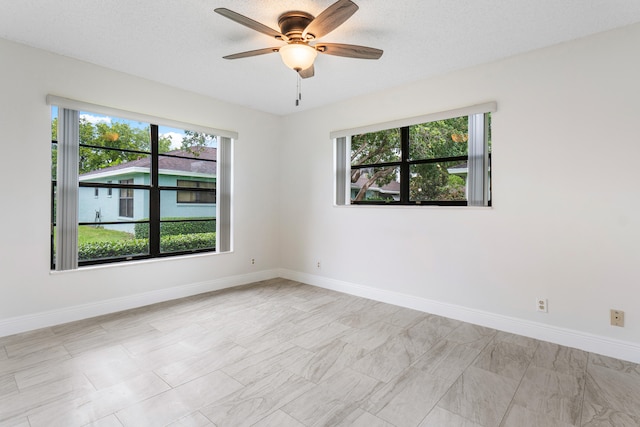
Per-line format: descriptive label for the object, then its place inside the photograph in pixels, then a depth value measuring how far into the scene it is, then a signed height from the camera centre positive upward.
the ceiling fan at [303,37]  2.12 +1.30
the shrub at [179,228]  3.89 -0.20
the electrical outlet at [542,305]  2.92 -0.85
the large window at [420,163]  3.32 +0.60
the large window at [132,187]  3.21 +0.31
